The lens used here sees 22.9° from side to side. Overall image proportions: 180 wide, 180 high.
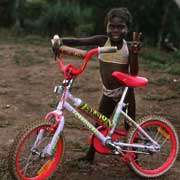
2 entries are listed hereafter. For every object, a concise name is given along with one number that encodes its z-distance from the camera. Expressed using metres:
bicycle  3.38
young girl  3.72
